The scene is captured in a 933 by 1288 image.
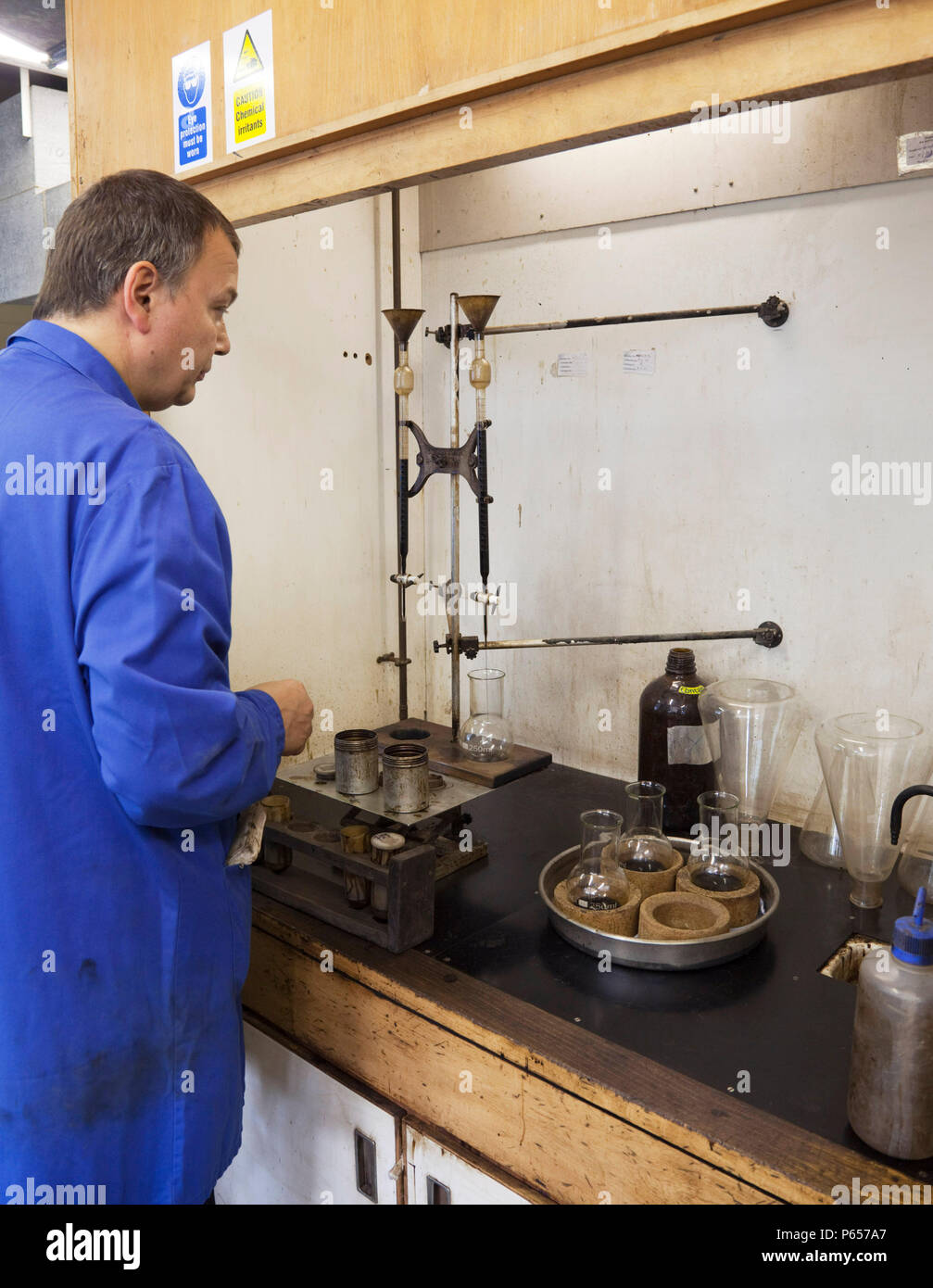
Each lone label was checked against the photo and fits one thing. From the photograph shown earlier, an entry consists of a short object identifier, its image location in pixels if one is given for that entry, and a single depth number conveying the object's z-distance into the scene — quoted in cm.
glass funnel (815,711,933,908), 135
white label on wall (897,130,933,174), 118
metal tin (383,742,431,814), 131
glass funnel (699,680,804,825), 158
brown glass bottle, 157
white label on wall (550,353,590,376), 186
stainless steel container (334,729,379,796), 137
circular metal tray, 117
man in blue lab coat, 87
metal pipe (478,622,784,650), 162
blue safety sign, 126
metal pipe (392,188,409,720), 186
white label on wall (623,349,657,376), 176
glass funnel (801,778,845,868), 146
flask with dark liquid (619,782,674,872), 134
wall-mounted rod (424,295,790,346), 157
